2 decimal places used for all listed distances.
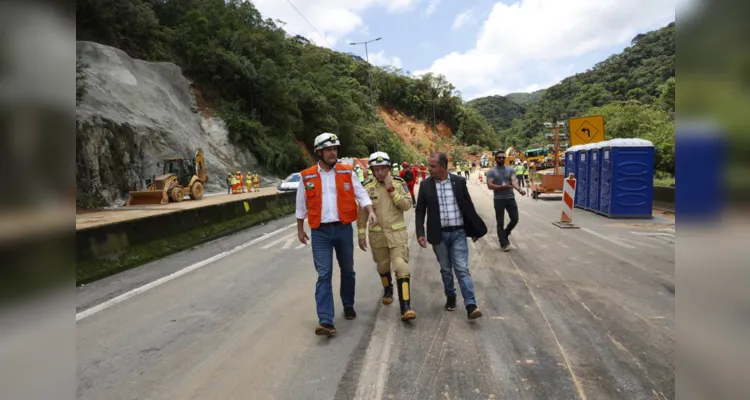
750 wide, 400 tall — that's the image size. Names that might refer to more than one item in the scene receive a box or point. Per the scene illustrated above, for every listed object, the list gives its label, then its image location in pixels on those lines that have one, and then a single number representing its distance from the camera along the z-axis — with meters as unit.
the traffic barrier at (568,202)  12.55
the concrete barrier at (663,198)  14.99
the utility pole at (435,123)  96.03
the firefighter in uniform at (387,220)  5.43
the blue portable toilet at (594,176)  15.35
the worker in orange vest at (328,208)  4.94
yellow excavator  22.56
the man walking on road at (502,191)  9.32
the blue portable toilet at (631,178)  13.80
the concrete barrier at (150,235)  7.80
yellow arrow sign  18.98
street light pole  59.59
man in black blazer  5.45
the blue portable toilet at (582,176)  16.82
